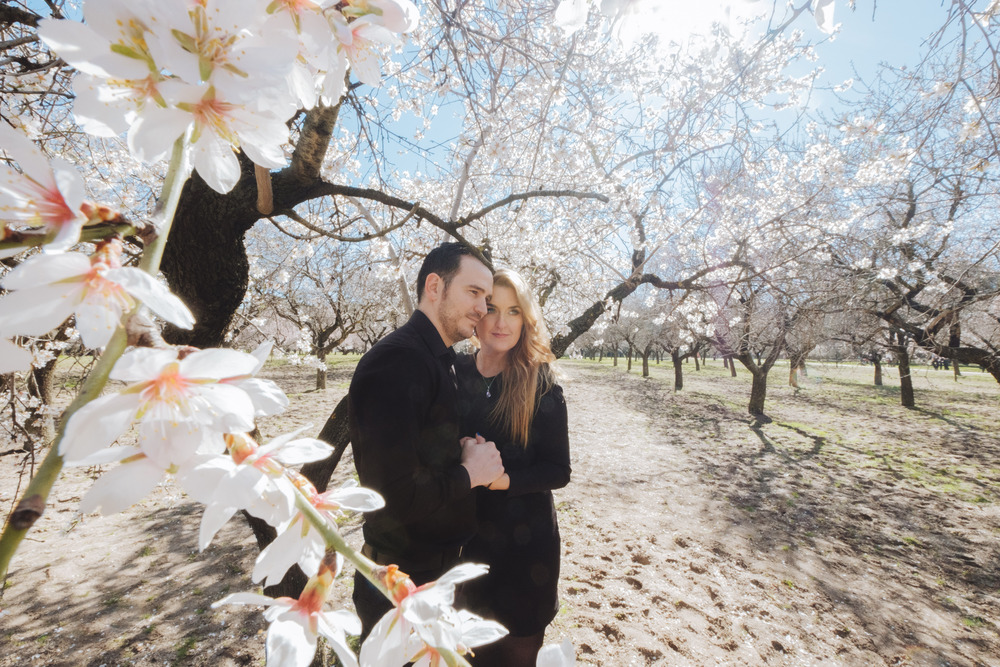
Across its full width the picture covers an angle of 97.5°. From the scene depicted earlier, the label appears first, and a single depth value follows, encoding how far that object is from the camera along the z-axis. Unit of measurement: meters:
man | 1.58
